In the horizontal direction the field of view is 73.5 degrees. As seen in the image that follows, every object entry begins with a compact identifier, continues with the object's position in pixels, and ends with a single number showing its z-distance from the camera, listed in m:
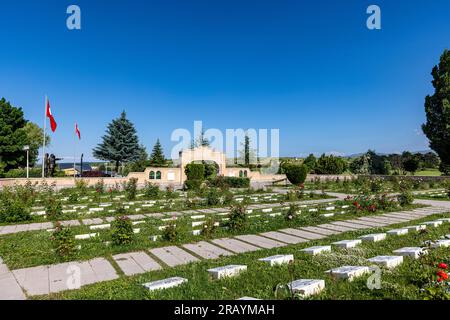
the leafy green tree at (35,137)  45.28
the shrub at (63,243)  5.31
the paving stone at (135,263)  4.69
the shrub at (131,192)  14.46
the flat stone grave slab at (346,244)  5.69
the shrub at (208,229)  6.98
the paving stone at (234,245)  5.96
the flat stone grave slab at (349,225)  8.06
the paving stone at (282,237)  6.67
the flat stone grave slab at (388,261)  4.46
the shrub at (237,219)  7.52
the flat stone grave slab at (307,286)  3.32
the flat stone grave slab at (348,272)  3.91
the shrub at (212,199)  12.59
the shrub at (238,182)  24.42
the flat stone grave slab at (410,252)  4.92
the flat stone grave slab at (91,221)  8.73
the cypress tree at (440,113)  29.54
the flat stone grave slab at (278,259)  4.71
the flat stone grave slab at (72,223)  8.55
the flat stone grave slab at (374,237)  6.28
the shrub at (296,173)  22.70
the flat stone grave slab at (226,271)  4.11
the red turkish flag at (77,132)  29.81
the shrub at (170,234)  6.50
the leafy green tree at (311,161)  35.51
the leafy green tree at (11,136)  30.73
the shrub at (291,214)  8.74
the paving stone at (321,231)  7.42
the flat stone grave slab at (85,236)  6.74
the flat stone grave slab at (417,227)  7.20
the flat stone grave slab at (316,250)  5.21
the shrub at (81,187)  16.37
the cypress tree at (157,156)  41.43
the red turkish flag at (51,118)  24.78
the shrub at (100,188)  15.68
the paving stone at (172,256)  5.10
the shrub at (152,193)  15.29
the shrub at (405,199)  12.02
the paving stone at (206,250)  5.52
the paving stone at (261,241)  6.29
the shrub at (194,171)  21.66
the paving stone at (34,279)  3.88
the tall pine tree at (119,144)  41.88
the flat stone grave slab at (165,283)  3.70
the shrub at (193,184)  18.91
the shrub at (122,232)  6.21
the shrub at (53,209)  9.49
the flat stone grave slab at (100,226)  7.83
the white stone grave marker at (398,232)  6.75
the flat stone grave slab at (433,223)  7.81
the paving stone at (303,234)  7.01
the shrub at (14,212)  9.16
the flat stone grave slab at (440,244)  5.53
